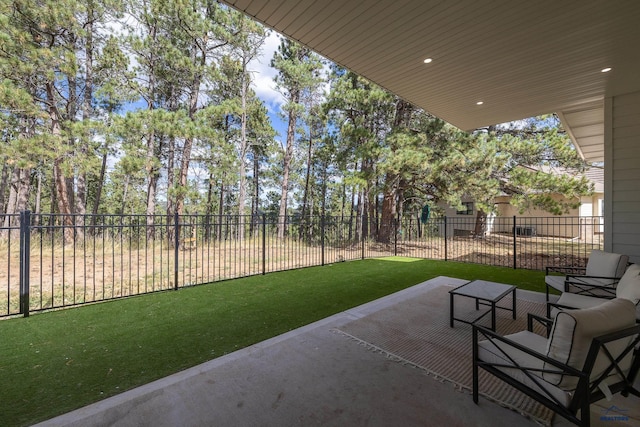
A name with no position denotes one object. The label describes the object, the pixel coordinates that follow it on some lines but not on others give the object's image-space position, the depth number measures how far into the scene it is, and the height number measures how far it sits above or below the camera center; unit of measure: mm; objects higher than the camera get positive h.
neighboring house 13498 +103
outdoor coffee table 3244 -979
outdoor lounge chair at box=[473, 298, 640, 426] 1476 -820
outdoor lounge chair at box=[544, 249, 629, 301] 3723 -870
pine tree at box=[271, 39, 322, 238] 14383 +7221
